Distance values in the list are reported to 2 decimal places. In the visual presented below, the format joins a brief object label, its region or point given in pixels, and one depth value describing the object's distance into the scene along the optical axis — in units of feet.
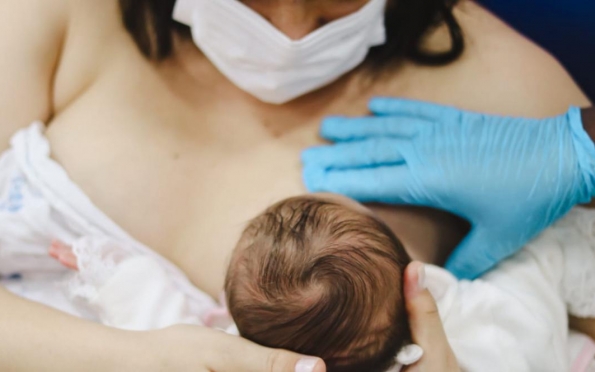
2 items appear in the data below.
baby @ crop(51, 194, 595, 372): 1.74
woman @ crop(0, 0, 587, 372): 2.14
